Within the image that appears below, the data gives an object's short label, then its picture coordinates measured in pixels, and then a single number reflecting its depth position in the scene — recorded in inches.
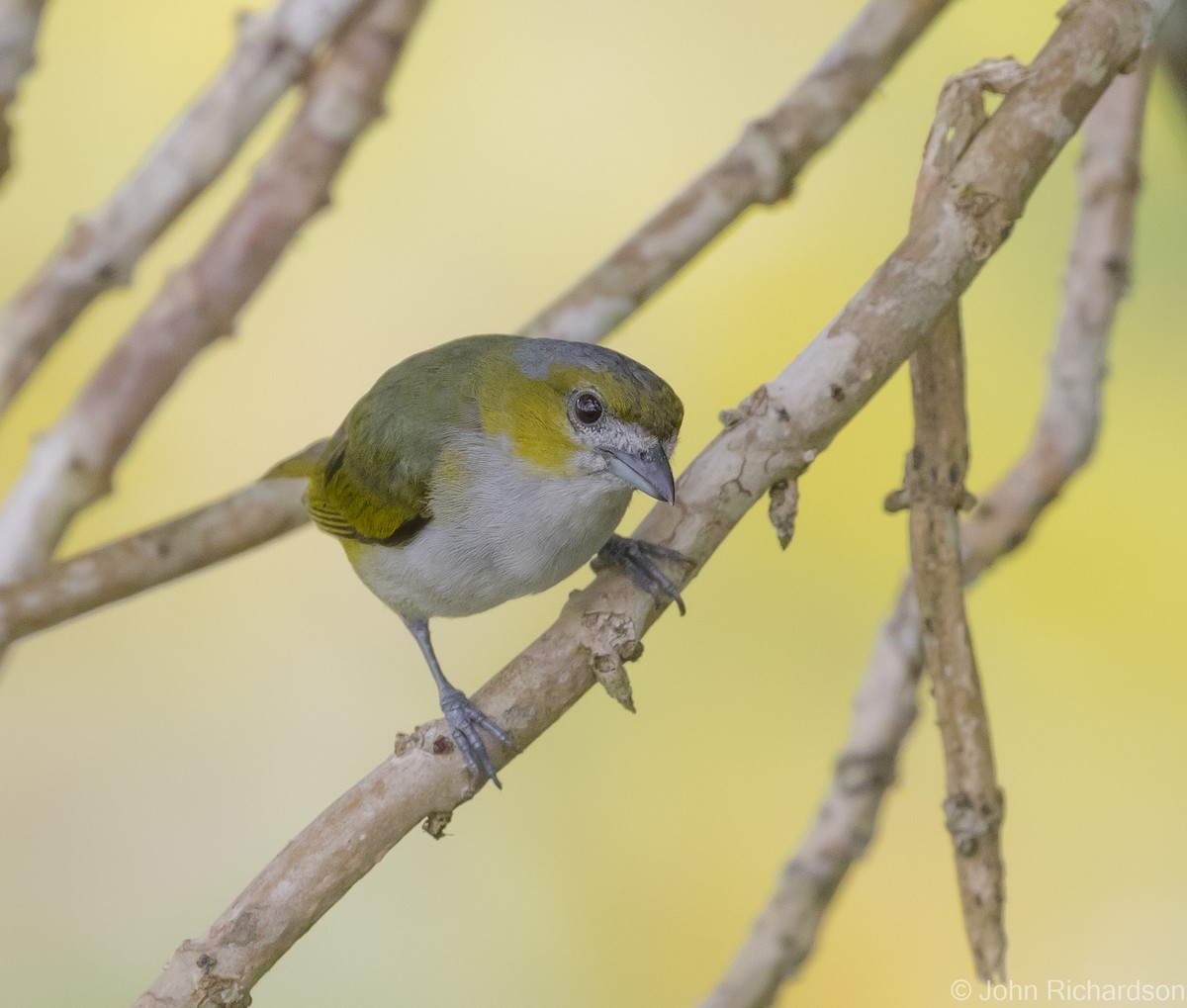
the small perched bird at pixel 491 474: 179.9
